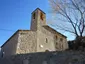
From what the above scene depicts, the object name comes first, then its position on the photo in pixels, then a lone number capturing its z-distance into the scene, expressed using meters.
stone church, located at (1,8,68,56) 10.46
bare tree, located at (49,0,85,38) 6.53
